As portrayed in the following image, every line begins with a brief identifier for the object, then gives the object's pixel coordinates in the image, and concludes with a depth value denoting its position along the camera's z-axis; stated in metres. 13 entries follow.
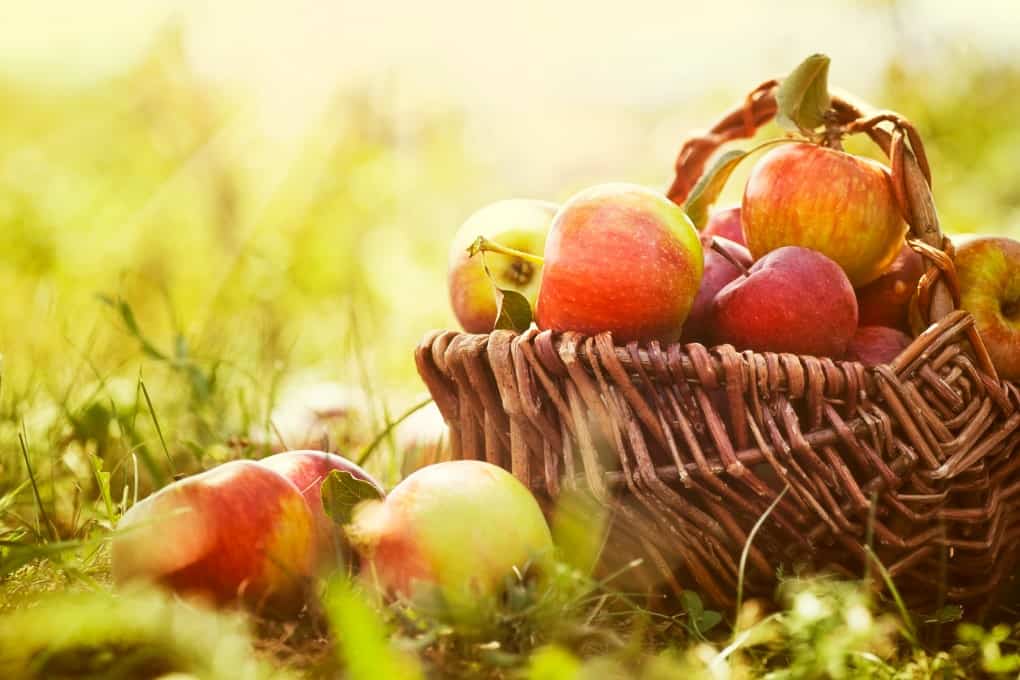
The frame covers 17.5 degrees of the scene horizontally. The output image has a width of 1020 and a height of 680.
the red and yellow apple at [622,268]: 1.39
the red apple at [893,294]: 1.47
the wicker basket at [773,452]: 1.34
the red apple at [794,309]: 1.39
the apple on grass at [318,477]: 1.36
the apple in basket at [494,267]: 1.48
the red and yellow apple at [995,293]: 1.41
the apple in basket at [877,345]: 1.41
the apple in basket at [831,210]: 1.45
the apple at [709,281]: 1.44
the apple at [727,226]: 1.54
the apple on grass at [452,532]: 1.33
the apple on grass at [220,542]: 1.31
